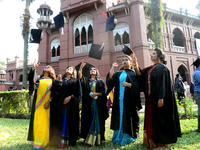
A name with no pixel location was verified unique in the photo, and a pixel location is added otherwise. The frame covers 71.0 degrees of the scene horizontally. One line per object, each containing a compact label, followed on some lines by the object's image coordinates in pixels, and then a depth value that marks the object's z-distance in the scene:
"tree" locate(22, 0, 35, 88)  11.56
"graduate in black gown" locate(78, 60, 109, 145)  3.34
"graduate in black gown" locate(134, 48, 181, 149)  2.78
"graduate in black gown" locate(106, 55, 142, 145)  3.22
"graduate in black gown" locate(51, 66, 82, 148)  3.18
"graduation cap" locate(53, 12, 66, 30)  7.05
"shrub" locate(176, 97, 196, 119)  5.97
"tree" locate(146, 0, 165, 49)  8.60
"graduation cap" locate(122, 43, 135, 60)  3.84
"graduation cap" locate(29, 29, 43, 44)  6.56
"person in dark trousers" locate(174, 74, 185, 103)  8.56
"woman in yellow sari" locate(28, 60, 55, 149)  3.10
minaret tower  17.33
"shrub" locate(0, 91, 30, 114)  7.82
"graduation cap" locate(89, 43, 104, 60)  4.82
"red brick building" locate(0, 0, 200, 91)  12.86
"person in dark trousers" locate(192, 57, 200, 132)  4.05
